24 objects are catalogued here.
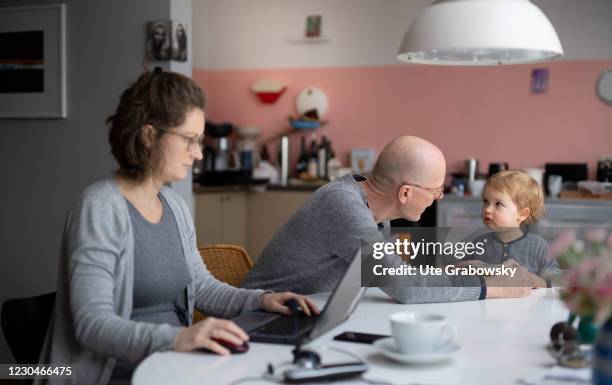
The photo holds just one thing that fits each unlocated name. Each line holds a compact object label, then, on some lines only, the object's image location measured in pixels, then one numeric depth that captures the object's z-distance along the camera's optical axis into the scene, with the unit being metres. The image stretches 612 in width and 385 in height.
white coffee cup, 1.52
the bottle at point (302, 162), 6.62
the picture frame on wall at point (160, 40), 3.93
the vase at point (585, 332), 1.64
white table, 1.49
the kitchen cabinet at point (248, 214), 6.09
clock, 3.87
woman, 1.82
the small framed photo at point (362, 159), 6.50
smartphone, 1.75
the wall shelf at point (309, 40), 6.61
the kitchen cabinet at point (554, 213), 5.34
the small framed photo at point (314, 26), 6.59
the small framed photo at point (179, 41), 3.92
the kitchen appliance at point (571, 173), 5.86
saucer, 1.52
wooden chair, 2.83
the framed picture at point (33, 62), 4.18
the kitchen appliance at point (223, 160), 6.25
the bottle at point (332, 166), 6.48
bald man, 2.36
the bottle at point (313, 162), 6.51
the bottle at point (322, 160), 6.54
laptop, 1.73
